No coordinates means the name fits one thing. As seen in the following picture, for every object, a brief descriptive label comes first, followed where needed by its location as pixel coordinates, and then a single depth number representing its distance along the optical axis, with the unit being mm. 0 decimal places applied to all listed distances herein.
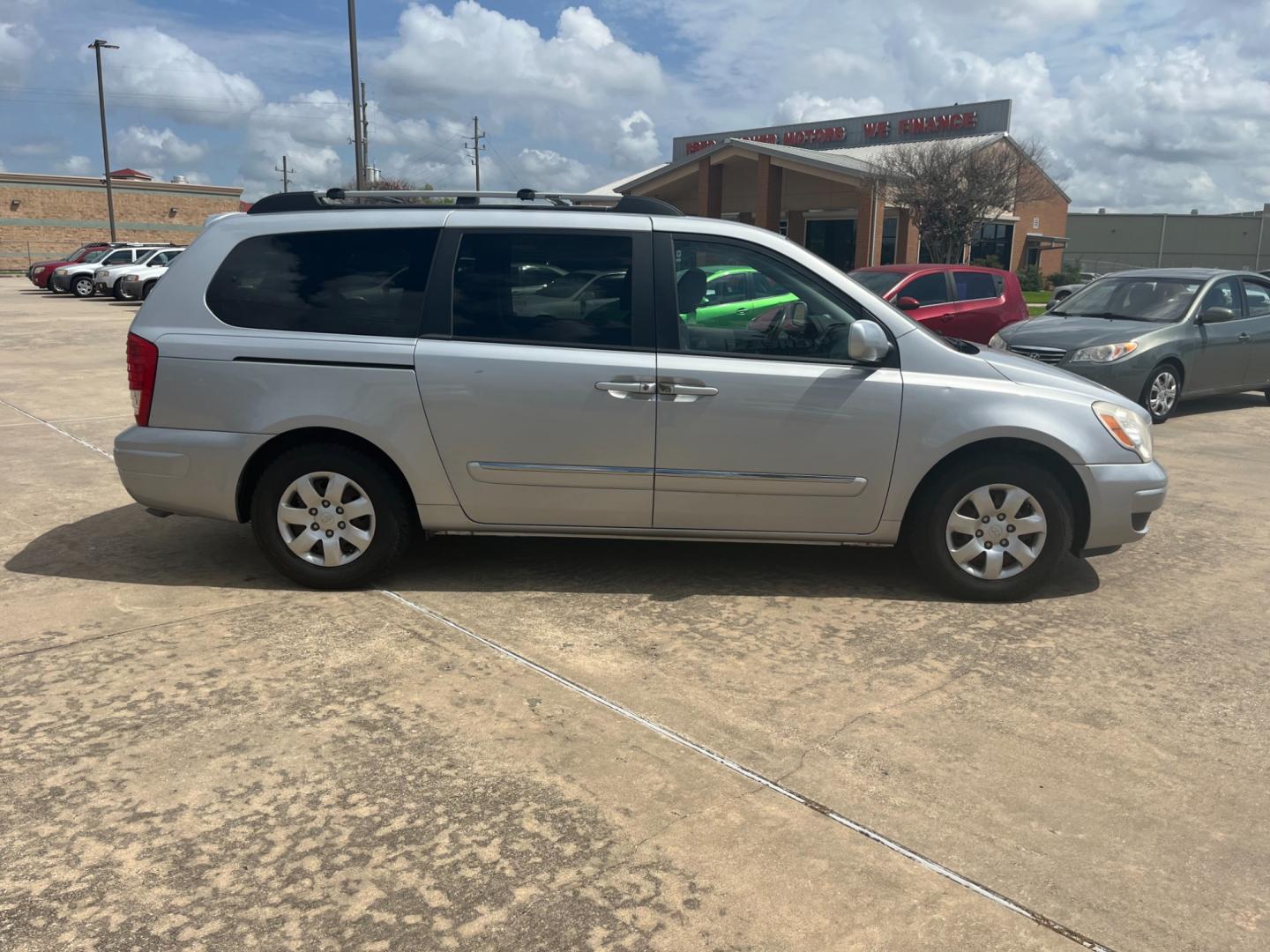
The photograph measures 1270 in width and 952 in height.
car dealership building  37875
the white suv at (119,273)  29750
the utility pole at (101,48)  46938
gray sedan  9820
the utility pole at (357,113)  21675
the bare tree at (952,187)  35375
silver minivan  4508
